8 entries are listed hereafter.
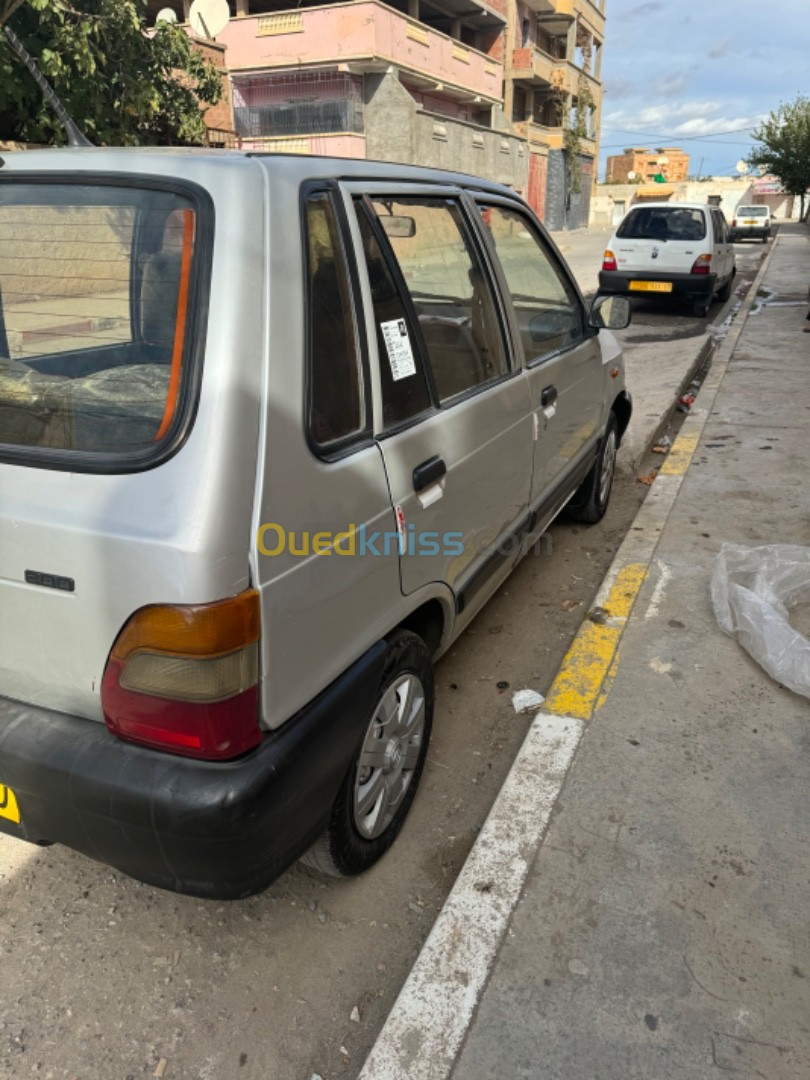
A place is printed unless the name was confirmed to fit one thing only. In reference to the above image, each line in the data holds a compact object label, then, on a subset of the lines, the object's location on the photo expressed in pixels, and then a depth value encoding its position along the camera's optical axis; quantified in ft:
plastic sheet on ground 10.16
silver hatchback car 5.06
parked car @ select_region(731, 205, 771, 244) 111.55
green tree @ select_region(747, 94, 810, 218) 149.48
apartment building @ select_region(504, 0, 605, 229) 121.90
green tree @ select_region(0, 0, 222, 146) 22.82
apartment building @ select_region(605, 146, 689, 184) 225.35
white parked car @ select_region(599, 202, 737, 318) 41.63
